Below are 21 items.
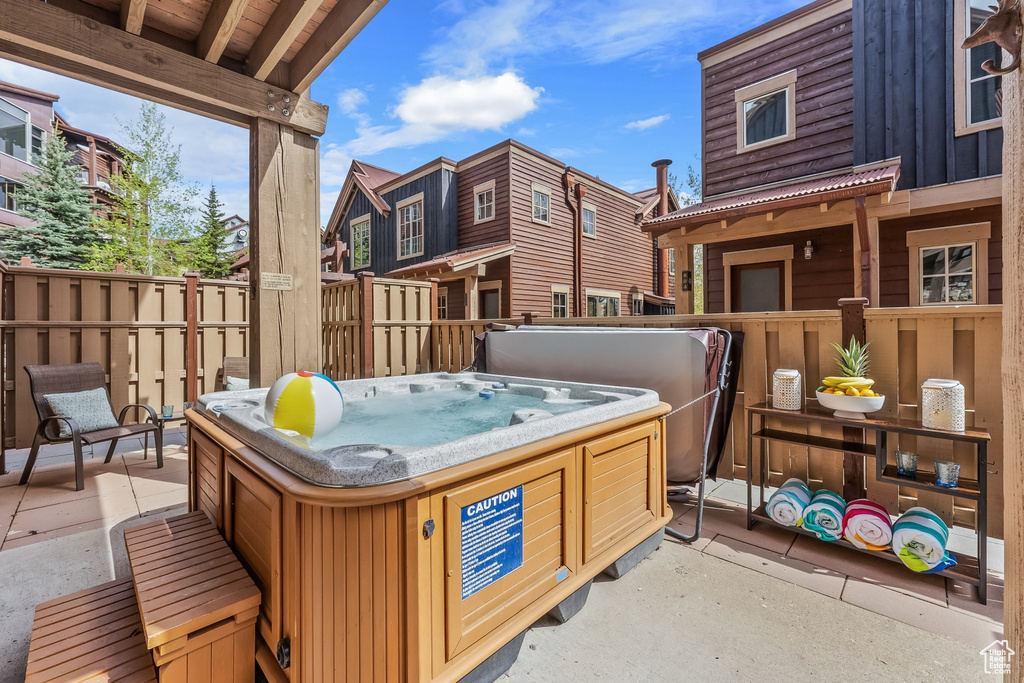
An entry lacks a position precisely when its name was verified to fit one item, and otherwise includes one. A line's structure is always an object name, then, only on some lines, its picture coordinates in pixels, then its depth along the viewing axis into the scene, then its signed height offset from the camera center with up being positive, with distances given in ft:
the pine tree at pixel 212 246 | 44.27 +9.81
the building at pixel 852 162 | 15.57 +7.28
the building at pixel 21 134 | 41.88 +20.74
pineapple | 7.59 -0.71
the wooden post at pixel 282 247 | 8.14 +1.76
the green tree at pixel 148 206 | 38.27 +12.22
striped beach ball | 6.17 -0.94
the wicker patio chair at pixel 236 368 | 16.79 -1.06
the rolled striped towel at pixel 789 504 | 7.97 -3.08
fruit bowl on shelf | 7.38 -1.17
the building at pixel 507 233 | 29.86 +8.24
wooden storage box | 3.91 -2.51
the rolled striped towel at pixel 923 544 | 6.49 -3.12
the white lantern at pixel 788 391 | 8.34 -1.03
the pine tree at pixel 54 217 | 37.14 +10.84
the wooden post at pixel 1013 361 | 2.69 -0.16
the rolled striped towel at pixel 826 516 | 7.54 -3.13
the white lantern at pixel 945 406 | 6.59 -1.07
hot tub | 3.72 -1.95
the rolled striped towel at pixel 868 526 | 7.06 -3.10
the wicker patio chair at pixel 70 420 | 10.27 -1.76
